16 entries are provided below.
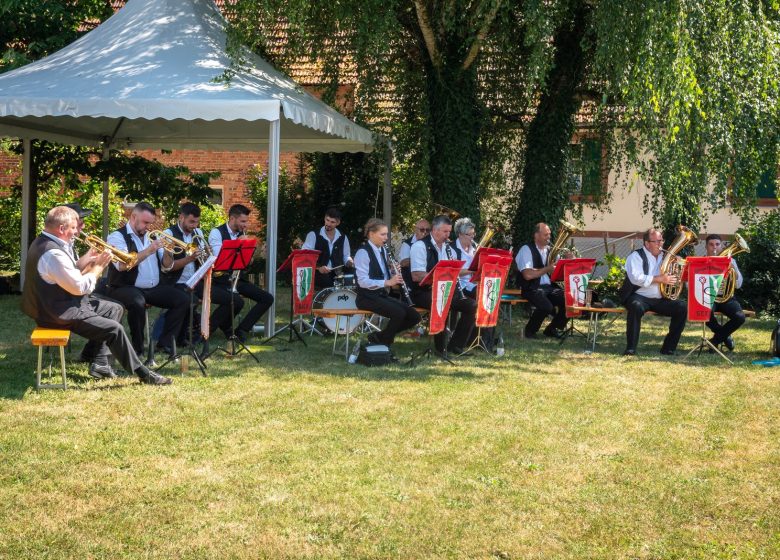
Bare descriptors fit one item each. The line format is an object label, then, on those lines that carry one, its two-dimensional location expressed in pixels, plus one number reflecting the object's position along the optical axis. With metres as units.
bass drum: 11.28
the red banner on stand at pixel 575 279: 11.30
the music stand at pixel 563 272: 11.32
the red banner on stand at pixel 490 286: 10.11
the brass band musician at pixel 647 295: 11.08
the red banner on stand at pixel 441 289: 9.57
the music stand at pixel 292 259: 11.10
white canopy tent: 11.14
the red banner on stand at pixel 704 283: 10.62
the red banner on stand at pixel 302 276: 11.22
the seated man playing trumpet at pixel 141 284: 9.46
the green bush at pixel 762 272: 15.30
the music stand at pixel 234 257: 9.66
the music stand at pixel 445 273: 9.58
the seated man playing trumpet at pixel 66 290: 7.62
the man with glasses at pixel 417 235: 12.60
